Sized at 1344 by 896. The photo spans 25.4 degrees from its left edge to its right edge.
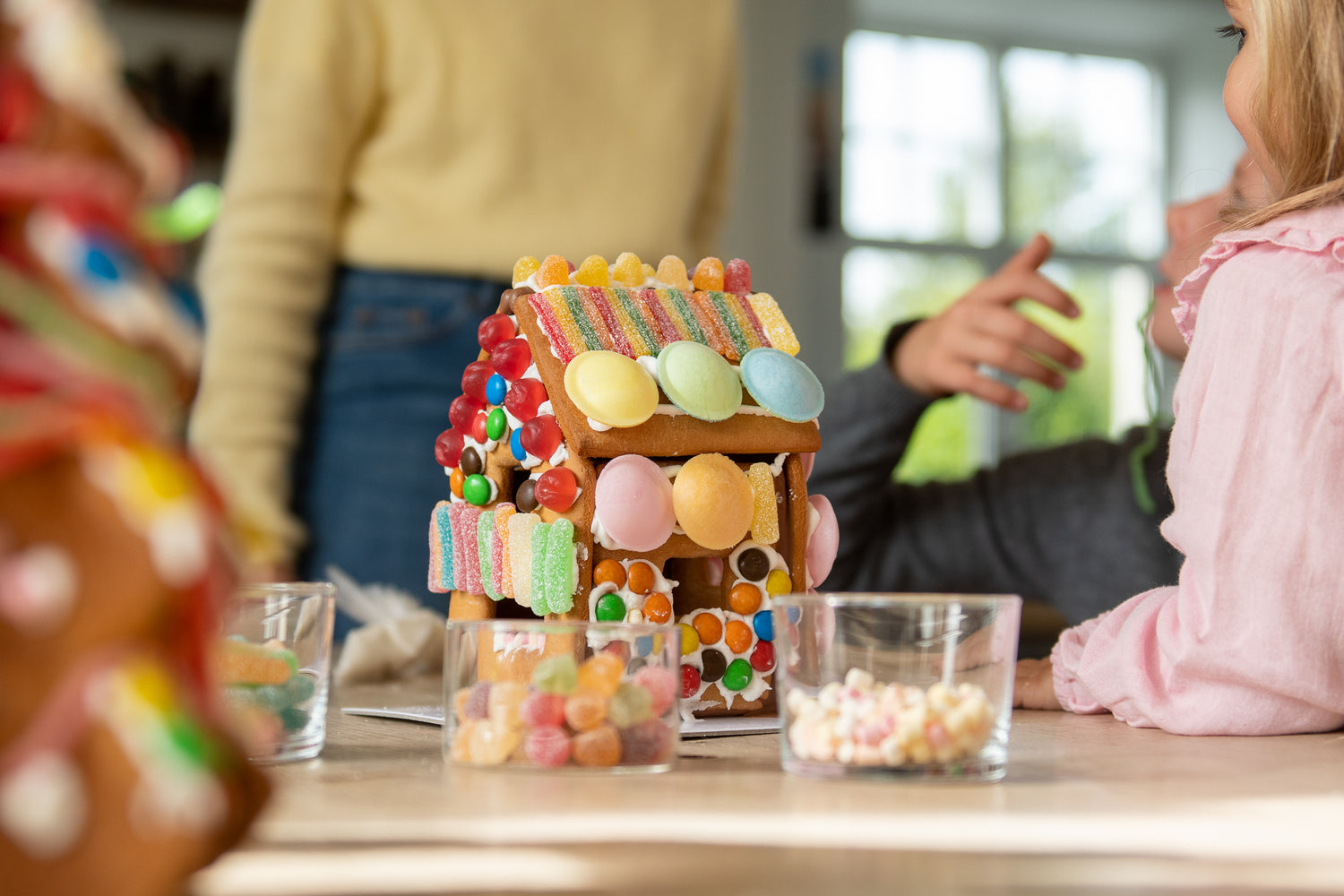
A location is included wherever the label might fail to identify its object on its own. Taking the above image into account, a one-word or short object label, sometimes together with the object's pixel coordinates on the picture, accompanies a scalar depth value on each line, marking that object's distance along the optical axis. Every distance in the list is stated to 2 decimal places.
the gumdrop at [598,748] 1.02
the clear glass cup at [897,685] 1.02
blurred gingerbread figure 0.69
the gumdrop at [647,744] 1.03
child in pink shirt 1.16
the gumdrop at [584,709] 1.02
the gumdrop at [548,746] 1.02
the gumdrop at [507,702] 1.03
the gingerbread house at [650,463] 1.14
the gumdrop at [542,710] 1.02
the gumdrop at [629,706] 1.03
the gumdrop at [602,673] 1.02
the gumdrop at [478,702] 1.04
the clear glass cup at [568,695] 1.02
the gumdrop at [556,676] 1.02
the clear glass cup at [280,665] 1.05
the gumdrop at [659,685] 1.03
